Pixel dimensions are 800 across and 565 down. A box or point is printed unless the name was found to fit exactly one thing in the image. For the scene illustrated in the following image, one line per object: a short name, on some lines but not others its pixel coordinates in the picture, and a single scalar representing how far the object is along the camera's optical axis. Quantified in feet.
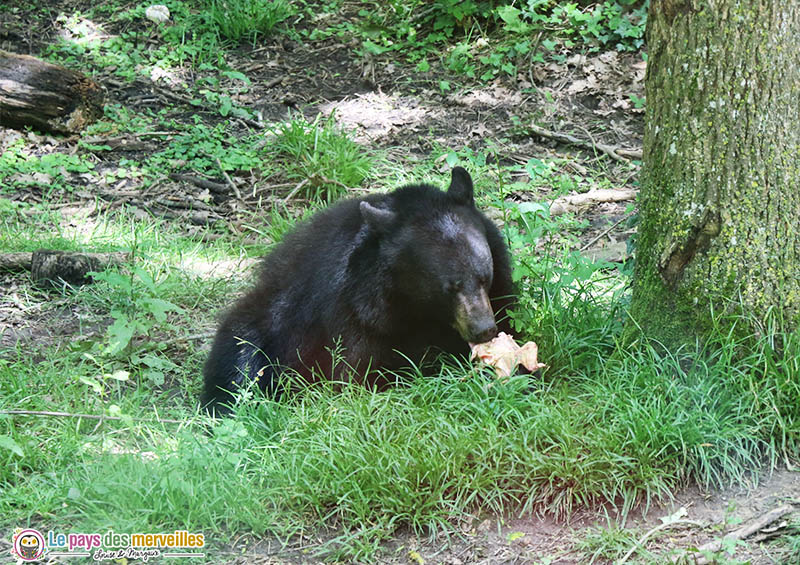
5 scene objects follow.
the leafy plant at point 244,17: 67.87
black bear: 31.96
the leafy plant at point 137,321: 35.73
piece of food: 30.37
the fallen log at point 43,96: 56.65
